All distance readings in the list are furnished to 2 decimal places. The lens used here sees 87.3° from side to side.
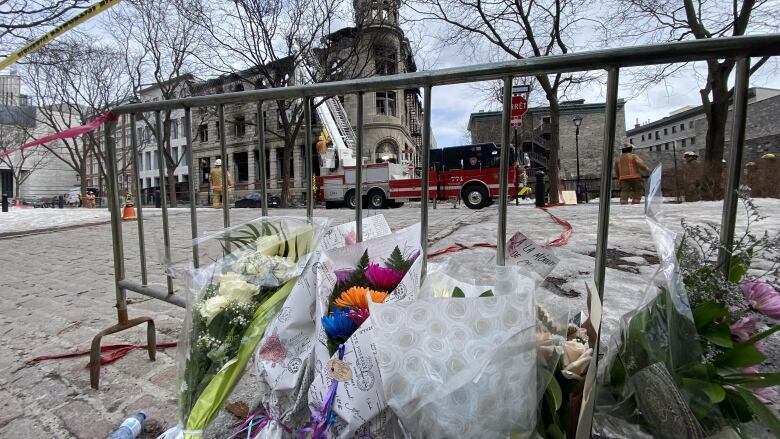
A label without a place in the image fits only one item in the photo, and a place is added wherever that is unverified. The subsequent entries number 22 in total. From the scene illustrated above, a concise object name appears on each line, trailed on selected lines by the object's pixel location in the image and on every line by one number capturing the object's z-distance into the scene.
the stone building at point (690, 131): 20.45
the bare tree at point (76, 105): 19.97
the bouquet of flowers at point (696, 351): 0.78
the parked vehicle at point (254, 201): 17.61
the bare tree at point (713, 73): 10.17
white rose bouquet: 1.07
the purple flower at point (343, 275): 1.10
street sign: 6.65
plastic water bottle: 1.34
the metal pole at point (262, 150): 1.68
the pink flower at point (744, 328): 0.85
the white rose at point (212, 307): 1.11
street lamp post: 19.73
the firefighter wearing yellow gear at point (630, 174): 9.96
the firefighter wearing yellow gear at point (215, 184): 11.20
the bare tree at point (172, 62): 15.56
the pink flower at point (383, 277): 1.06
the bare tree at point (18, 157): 29.45
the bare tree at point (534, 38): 13.12
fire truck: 13.34
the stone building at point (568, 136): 41.62
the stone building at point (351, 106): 15.40
